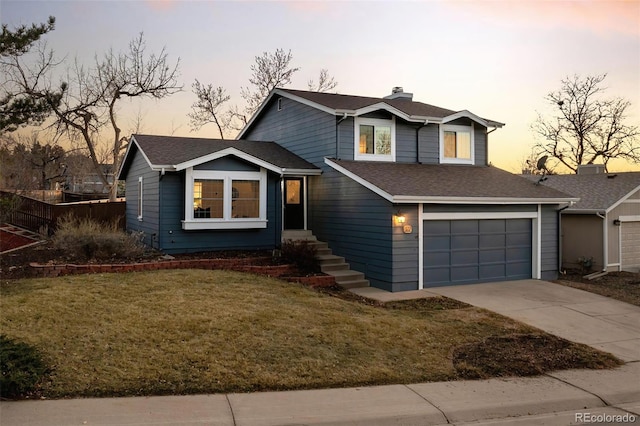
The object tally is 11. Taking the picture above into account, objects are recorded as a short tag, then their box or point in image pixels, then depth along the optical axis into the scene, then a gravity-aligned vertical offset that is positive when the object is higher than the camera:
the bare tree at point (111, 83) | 30.05 +8.46
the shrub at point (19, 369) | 5.30 -1.68
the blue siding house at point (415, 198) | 12.88 +0.64
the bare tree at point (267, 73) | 33.22 +9.91
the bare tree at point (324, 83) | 34.57 +9.62
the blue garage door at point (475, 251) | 13.22 -0.85
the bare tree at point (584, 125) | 34.75 +7.04
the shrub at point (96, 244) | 13.09 -0.66
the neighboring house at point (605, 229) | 17.23 -0.29
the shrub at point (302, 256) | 13.52 -0.99
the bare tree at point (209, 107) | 33.69 +7.81
